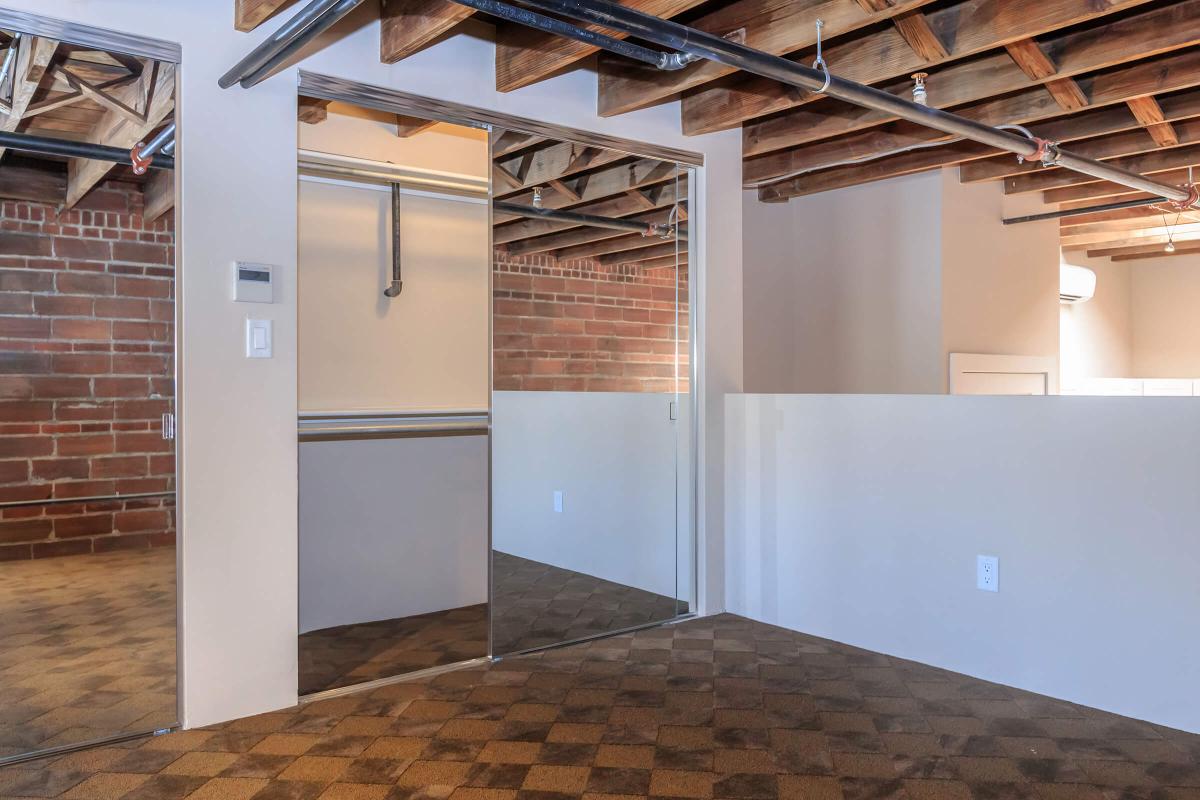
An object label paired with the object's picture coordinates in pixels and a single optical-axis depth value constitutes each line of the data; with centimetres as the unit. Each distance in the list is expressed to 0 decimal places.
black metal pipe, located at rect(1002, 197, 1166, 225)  538
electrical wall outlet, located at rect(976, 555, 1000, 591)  352
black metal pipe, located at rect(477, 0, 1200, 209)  254
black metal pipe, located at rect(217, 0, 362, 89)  242
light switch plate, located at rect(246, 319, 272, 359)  312
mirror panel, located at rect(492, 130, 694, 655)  387
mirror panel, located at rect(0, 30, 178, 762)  277
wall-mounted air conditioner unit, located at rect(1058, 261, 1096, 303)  736
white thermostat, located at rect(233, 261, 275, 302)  308
